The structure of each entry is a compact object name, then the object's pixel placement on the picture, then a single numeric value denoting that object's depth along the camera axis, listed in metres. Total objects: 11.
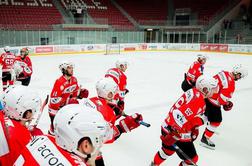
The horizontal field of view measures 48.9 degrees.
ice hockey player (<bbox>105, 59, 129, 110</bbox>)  4.38
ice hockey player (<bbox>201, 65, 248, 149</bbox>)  4.02
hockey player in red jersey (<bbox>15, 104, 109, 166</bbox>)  1.21
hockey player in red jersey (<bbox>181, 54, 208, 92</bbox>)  5.66
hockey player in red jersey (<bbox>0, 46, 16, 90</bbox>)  5.96
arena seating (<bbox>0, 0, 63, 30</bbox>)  19.84
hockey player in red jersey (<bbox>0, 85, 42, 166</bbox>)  1.73
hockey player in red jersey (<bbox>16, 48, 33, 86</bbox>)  5.82
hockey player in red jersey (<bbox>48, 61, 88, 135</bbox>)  3.87
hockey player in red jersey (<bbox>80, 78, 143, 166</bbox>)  2.16
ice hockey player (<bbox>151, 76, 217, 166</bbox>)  2.91
